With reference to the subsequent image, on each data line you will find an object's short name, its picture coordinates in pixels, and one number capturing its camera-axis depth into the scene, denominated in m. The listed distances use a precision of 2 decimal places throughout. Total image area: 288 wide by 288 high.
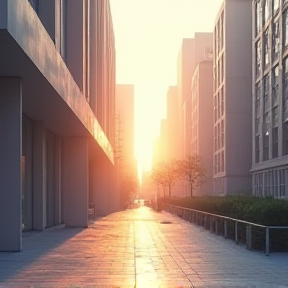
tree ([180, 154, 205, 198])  63.47
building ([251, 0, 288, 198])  41.59
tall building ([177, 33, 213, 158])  119.94
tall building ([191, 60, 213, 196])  84.00
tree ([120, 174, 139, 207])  85.41
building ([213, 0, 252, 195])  60.16
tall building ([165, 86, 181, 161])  144.38
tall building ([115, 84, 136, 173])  146.12
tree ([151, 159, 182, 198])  70.07
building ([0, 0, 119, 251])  12.66
